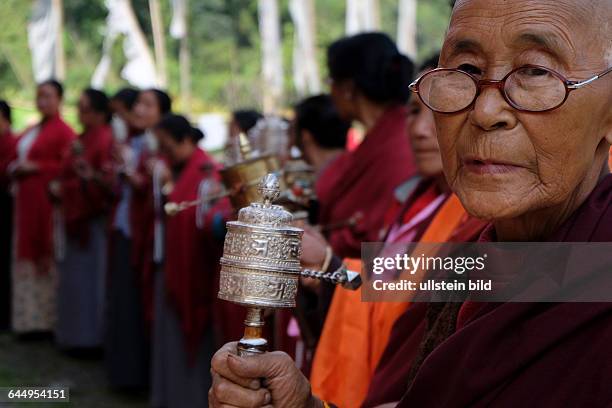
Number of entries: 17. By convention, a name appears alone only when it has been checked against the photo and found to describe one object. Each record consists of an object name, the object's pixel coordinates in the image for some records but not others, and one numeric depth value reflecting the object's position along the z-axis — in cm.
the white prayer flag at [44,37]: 912
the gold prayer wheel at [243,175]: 214
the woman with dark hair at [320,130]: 433
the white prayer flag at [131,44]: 859
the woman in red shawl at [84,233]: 657
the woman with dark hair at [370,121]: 338
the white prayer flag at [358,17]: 1266
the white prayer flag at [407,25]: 1391
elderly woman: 113
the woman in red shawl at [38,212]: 710
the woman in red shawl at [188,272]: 479
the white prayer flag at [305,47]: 1212
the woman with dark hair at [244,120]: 550
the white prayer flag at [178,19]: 917
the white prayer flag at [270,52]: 1117
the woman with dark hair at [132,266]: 583
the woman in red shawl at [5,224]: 790
